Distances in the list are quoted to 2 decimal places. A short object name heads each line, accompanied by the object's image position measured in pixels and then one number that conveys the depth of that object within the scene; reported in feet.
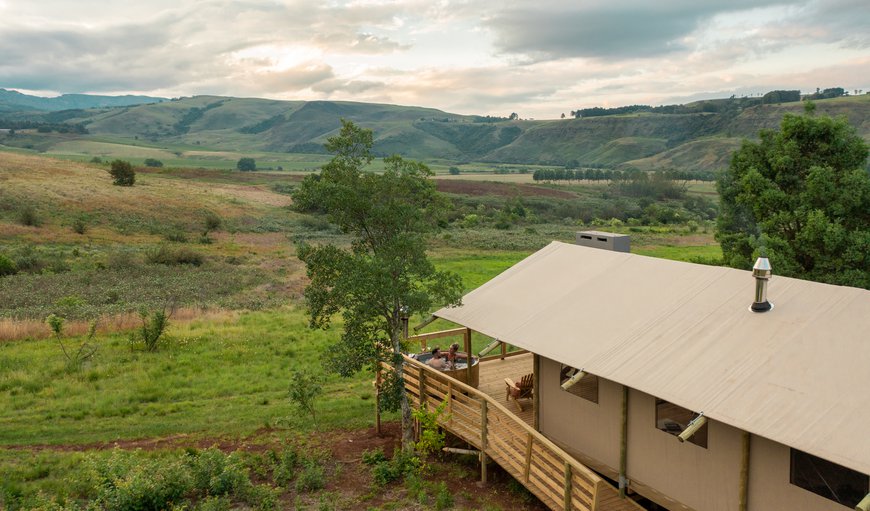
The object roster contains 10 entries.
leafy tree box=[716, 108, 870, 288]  54.13
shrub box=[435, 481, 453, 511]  35.35
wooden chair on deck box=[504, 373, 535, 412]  43.52
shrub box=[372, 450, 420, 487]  39.06
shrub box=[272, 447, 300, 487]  38.83
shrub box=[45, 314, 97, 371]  59.62
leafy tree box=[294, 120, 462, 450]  38.65
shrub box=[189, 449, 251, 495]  36.27
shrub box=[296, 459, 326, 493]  37.93
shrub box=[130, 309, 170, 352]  66.08
